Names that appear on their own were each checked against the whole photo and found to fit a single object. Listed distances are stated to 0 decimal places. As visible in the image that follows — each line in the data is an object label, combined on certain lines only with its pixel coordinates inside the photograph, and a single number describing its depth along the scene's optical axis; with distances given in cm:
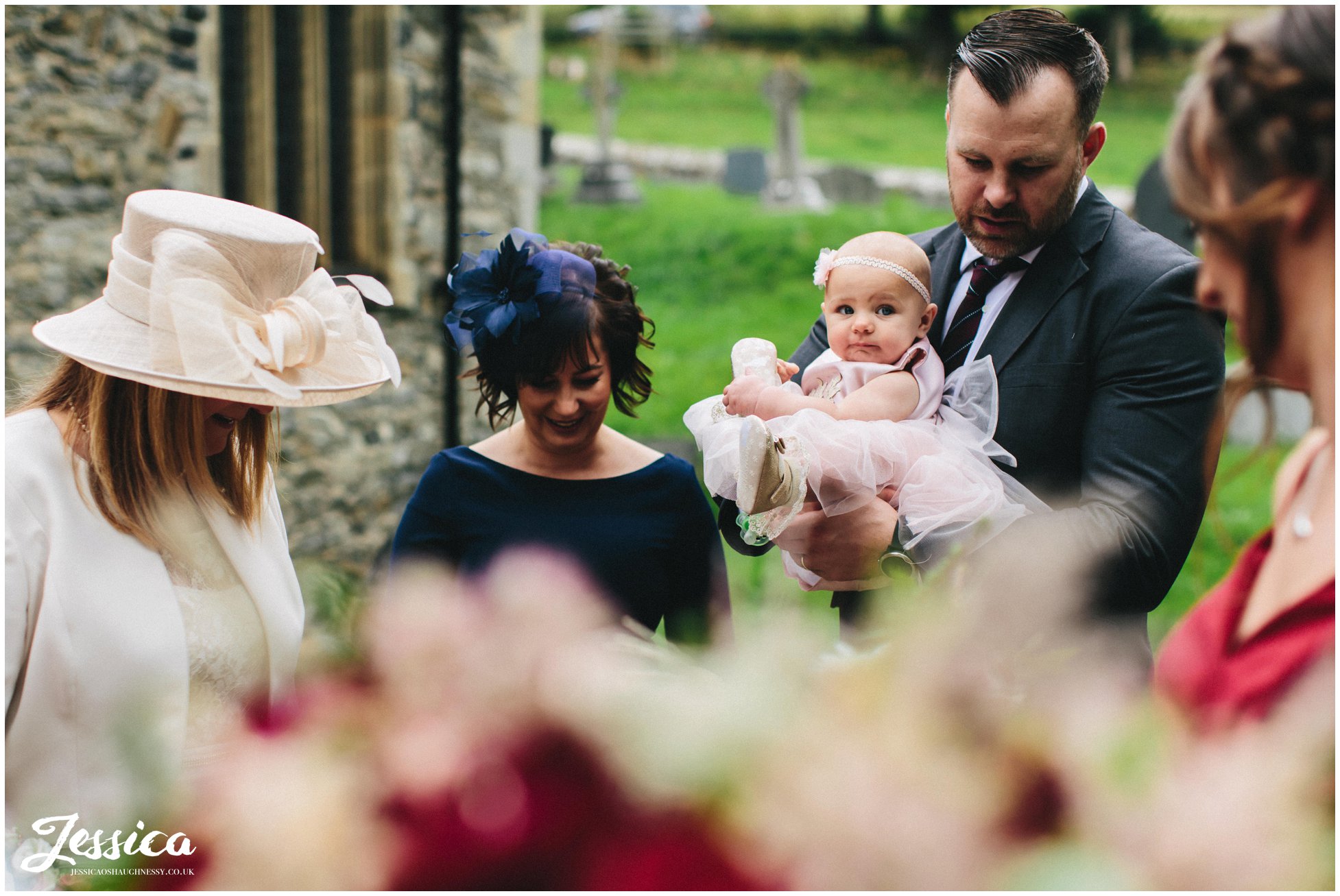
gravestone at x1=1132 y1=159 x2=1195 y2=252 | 750
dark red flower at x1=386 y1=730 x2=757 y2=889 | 67
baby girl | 204
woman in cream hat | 198
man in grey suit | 198
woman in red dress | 96
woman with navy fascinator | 236
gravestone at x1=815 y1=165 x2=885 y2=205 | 1853
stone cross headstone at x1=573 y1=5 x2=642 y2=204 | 1811
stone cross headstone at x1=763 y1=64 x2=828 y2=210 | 1689
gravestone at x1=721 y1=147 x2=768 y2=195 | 1914
